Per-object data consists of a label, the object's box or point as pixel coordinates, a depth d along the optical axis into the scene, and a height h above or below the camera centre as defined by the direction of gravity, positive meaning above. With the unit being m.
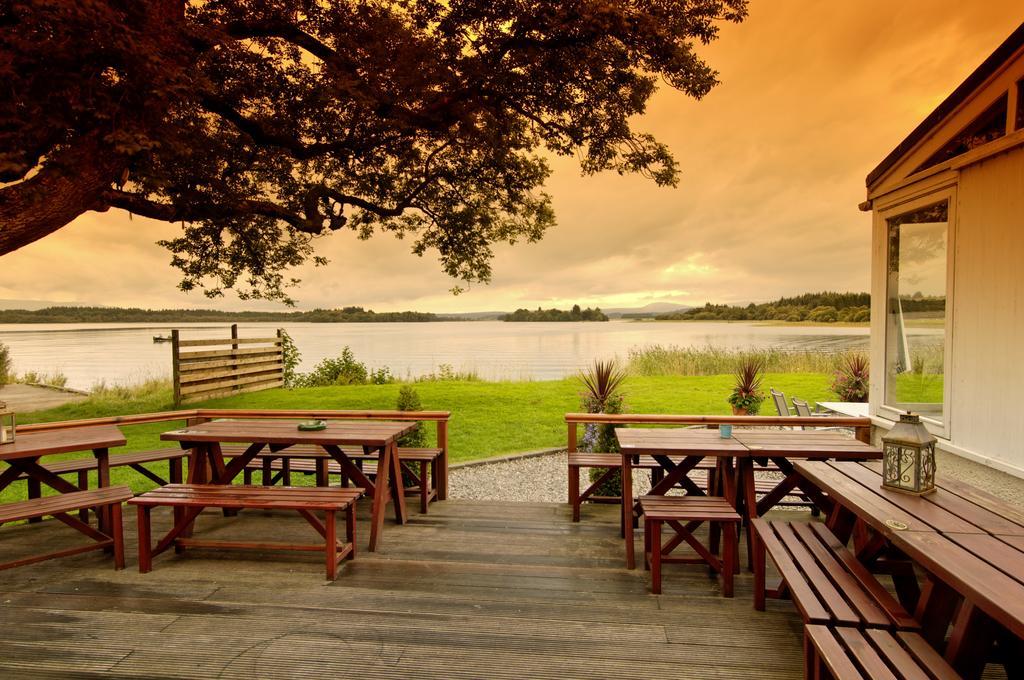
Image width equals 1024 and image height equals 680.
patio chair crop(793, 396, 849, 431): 7.12 -1.12
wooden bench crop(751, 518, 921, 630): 1.97 -1.12
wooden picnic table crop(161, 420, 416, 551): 3.88 -0.89
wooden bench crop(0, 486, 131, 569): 3.19 -1.14
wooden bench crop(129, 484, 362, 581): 3.29 -1.15
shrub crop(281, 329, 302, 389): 13.52 -0.85
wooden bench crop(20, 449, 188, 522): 4.13 -1.18
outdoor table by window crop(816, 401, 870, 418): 7.28 -1.21
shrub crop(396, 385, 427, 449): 6.07 -1.34
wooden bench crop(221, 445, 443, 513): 4.63 -1.31
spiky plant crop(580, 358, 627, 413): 6.85 -0.84
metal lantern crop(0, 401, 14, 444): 3.58 -0.76
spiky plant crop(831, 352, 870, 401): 9.47 -0.99
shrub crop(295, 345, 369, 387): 13.78 -1.30
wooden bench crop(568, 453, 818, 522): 4.46 -1.33
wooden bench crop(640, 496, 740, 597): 3.07 -1.20
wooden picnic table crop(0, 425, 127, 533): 3.50 -0.86
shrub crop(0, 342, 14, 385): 14.93 -1.22
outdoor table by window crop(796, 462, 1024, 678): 1.62 -0.81
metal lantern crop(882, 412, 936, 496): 2.41 -0.64
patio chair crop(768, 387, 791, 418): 7.06 -1.06
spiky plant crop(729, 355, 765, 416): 7.96 -1.07
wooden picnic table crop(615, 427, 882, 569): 3.52 -0.87
